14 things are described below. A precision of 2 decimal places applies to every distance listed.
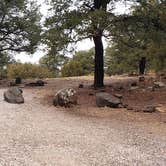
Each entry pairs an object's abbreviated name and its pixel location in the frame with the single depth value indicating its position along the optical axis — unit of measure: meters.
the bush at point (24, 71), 23.11
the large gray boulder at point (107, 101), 8.32
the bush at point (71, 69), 20.30
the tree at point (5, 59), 15.90
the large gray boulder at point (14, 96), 8.59
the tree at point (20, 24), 13.84
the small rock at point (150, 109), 7.95
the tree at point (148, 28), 9.18
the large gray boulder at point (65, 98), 8.39
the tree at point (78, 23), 8.53
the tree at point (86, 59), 28.40
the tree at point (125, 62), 11.38
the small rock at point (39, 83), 12.62
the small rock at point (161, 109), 8.02
